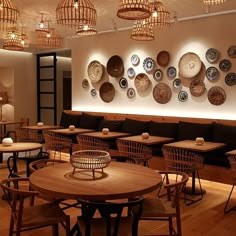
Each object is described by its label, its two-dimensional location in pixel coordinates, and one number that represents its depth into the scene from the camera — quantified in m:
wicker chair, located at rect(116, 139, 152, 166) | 4.81
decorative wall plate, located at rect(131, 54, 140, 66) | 6.73
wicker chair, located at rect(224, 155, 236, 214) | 3.79
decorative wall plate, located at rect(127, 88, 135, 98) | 6.86
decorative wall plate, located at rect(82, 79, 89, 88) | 7.80
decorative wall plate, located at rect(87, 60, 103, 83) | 7.46
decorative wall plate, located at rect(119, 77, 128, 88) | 6.97
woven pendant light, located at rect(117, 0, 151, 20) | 3.18
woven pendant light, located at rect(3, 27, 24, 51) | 5.36
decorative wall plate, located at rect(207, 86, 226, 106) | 5.59
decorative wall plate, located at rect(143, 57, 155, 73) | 6.50
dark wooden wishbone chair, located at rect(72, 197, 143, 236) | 2.12
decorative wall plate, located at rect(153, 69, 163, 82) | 6.39
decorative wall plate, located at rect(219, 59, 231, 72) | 5.50
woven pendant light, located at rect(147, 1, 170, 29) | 4.12
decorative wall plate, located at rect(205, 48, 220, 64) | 5.60
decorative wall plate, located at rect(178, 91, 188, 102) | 6.04
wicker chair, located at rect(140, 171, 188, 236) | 2.56
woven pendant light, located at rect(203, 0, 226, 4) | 3.73
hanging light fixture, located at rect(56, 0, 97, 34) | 3.53
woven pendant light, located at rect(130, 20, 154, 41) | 4.76
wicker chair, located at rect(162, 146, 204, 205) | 4.18
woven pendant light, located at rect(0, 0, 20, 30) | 3.66
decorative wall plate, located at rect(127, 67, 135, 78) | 6.83
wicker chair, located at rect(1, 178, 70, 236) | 2.41
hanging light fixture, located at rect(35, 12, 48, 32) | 5.74
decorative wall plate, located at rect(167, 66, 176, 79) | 6.18
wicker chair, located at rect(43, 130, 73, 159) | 5.84
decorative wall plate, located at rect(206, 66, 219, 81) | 5.65
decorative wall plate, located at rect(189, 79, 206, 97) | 5.83
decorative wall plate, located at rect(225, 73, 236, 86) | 5.45
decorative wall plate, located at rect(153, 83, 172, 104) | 6.28
